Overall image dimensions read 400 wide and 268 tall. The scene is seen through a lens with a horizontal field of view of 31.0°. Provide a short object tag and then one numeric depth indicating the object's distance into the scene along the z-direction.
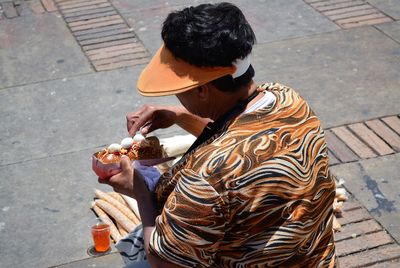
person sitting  2.18
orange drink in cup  3.86
